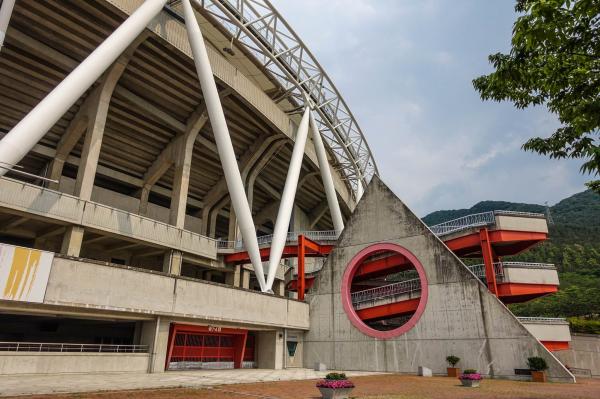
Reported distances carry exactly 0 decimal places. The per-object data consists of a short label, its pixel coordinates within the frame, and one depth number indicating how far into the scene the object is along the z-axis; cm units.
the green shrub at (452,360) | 2283
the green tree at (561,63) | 644
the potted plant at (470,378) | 1670
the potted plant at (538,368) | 1994
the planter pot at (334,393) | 1151
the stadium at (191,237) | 1966
